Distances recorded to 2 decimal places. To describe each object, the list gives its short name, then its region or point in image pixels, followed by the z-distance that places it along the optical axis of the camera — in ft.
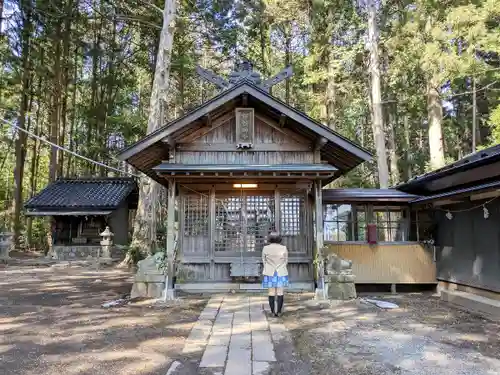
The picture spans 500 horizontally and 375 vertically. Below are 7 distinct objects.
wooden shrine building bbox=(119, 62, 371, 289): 32.30
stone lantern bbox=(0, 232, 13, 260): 59.31
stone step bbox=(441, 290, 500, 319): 26.66
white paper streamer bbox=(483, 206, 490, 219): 27.65
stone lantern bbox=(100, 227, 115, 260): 62.44
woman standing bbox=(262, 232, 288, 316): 23.70
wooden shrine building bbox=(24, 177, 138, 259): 65.77
